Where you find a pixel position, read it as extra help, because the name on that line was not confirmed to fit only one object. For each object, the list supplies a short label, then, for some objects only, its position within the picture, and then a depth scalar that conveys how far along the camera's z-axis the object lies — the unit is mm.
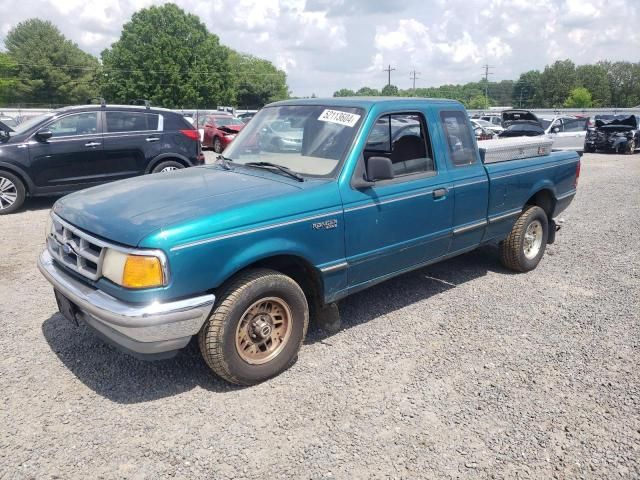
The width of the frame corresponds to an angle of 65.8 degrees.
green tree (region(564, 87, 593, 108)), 90969
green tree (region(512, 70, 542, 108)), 115262
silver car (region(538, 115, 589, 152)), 18031
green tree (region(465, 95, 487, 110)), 98044
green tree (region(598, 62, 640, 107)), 98875
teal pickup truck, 2904
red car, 17984
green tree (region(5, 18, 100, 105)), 67750
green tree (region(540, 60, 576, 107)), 102438
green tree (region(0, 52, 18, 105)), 64438
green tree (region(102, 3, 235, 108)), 62031
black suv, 8211
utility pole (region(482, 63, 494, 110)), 99675
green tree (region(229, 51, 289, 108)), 88750
